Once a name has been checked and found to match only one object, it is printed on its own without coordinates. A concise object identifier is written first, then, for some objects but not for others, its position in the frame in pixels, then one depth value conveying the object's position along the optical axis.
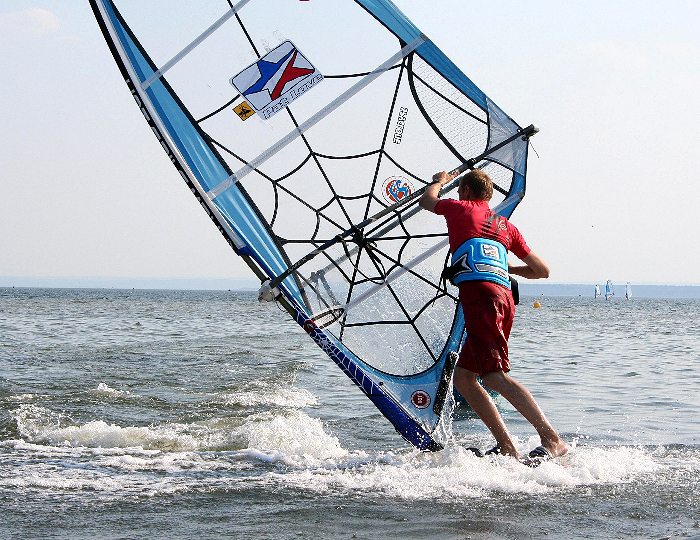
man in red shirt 10.86
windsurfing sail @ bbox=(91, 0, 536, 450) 12.36
